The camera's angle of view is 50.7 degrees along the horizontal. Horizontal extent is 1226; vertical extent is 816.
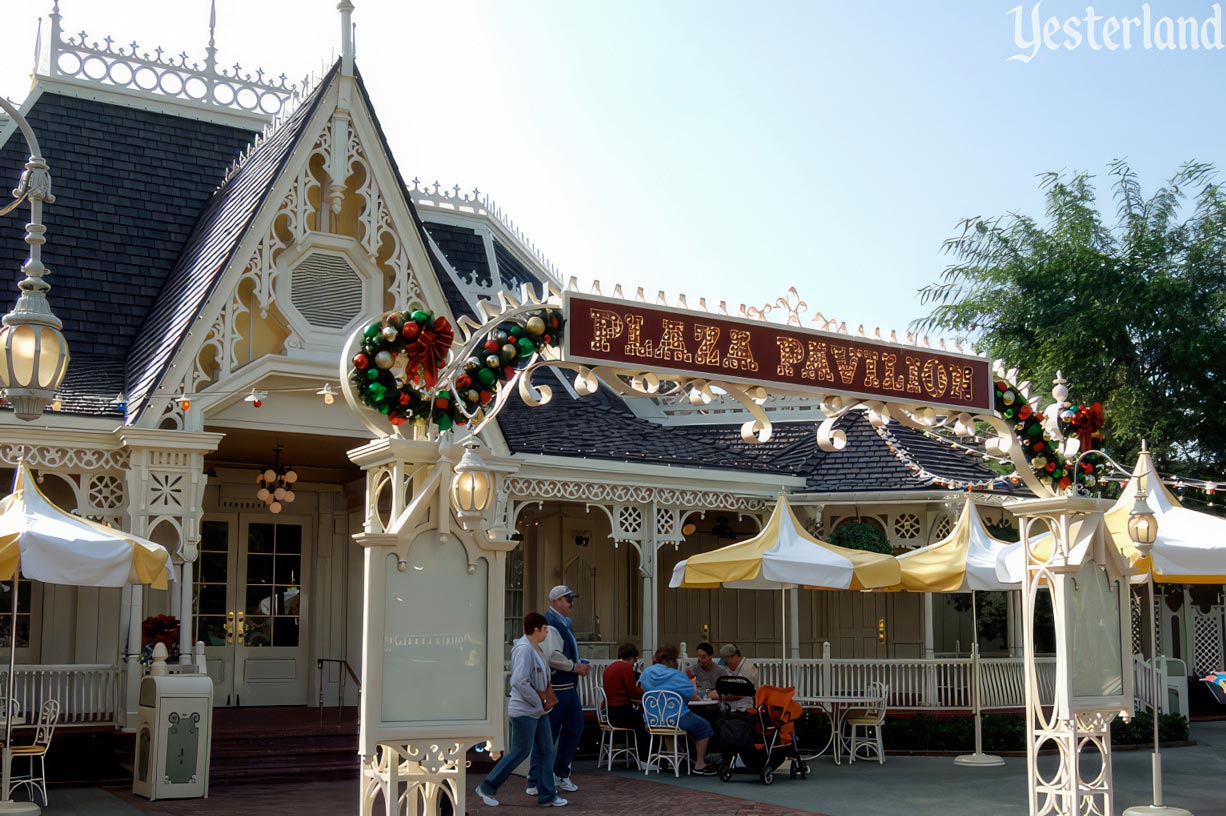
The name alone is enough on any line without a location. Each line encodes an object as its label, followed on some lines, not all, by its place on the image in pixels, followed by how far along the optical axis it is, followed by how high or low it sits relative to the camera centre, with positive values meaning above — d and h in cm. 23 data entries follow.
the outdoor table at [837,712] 1442 -186
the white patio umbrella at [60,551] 1016 -1
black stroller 1259 -174
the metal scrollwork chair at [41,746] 1082 -165
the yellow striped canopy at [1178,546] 1107 +4
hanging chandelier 1531 +80
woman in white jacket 1091 -140
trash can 1141 -168
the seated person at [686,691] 1291 -140
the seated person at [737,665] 1384 -124
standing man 1173 -118
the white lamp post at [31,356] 729 +109
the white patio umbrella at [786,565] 1400 -16
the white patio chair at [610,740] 1361 -204
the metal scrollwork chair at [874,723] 1458 -195
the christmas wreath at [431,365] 767 +112
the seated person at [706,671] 1409 -132
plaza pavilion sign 845 +138
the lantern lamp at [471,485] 775 +39
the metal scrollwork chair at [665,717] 1294 -166
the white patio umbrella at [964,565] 1434 -16
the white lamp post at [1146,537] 1033 +11
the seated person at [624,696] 1352 -152
